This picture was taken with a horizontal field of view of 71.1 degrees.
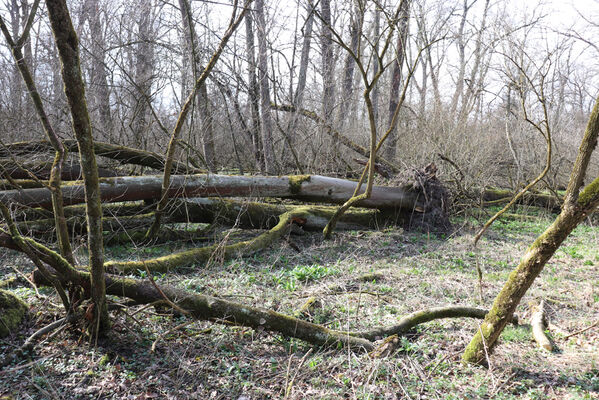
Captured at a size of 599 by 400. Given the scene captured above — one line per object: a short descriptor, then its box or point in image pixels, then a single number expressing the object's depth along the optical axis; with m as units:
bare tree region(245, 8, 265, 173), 9.60
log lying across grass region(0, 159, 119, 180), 5.89
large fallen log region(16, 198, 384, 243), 6.09
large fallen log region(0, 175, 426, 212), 5.93
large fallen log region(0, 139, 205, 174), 6.16
